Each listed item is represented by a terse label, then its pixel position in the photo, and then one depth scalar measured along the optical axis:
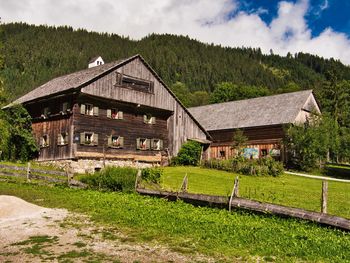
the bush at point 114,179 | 21.67
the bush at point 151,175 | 23.48
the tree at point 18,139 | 35.59
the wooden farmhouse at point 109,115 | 33.56
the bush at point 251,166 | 35.00
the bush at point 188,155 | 40.28
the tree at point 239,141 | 44.12
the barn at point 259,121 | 46.44
